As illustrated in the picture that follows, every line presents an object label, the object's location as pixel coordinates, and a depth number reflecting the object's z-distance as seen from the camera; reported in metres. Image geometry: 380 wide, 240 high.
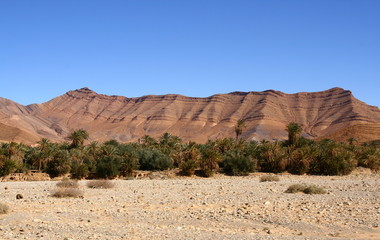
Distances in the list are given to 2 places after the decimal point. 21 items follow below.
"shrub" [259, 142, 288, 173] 46.31
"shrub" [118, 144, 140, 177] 42.25
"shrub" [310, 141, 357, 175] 44.62
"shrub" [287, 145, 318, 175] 45.34
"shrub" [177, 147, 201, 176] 42.59
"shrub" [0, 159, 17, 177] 40.44
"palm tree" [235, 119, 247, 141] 74.78
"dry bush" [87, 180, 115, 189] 27.39
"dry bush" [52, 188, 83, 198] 21.14
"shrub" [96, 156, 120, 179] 40.66
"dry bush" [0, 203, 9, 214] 15.60
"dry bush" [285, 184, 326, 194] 23.06
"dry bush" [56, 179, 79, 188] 26.11
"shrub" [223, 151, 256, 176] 43.84
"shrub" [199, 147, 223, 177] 43.67
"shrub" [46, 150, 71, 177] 41.75
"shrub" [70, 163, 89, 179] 40.44
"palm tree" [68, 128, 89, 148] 55.75
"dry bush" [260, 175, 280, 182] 35.09
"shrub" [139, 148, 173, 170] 46.06
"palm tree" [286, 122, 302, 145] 59.03
